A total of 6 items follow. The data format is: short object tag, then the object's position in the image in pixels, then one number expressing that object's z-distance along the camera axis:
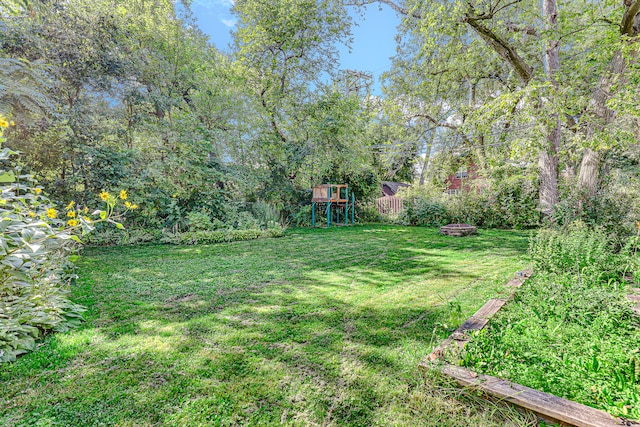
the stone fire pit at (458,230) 6.86
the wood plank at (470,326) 1.58
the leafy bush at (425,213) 9.45
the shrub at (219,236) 5.75
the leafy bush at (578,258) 2.83
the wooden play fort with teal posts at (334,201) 8.84
